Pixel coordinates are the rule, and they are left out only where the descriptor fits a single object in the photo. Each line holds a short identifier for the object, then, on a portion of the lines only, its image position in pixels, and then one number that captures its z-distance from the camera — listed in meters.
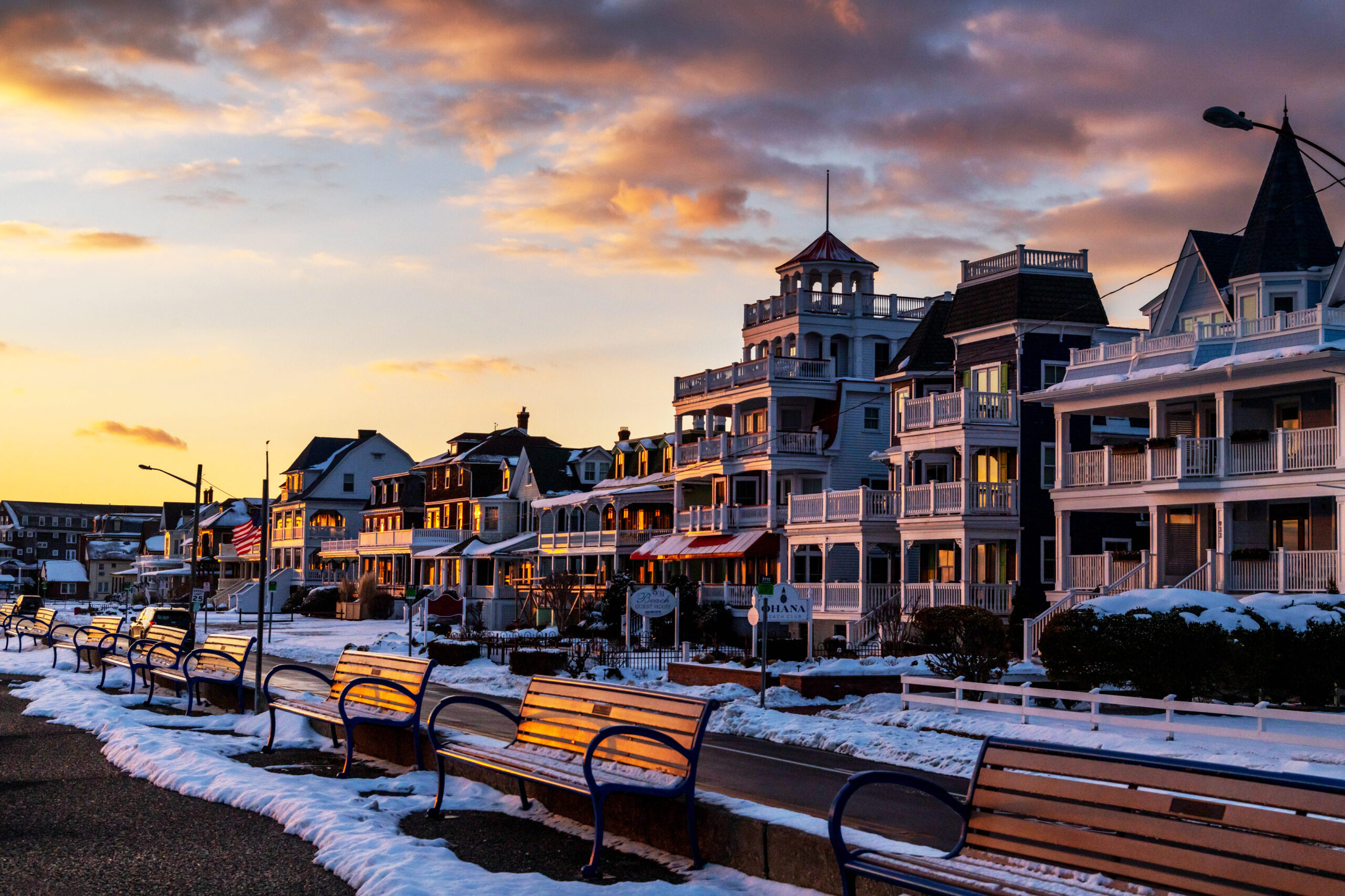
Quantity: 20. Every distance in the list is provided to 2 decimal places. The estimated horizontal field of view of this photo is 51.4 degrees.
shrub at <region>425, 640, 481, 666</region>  38.41
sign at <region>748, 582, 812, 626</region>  29.17
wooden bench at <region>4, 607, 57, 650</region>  37.59
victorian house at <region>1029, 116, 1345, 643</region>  31.38
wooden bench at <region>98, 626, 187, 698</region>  22.08
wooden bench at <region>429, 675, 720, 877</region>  9.44
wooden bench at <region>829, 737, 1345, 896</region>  5.70
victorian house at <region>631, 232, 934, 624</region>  53.91
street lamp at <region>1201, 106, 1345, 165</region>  19.97
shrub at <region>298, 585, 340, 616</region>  86.31
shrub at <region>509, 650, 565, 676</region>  33.28
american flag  52.97
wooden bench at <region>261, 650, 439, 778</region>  13.55
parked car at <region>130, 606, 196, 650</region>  38.23
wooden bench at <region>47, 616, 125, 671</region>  28.75
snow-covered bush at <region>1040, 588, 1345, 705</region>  24.30
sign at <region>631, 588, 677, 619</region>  37.75
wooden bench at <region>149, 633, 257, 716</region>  19.05
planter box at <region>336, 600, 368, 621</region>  80.25
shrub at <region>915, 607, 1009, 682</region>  27.36
